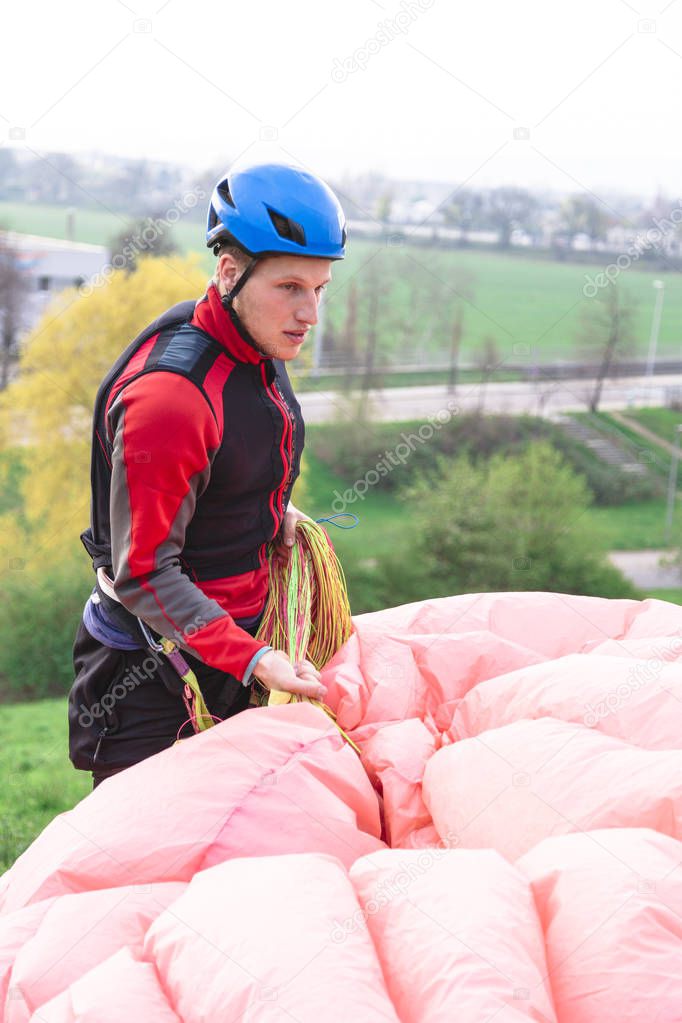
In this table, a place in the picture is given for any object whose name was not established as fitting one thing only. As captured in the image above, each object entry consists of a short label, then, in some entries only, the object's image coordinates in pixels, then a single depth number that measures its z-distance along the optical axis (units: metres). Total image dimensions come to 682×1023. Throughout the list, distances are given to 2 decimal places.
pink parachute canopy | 1.36
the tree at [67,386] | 19.38
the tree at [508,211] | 41.69
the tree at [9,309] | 25.56
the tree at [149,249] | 22.45
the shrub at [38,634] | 19.67
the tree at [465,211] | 42.59
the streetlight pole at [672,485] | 32.12
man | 1.73
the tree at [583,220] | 42.22
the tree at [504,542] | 23.53
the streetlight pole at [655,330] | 39.12
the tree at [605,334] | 35.94
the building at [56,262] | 31.50
